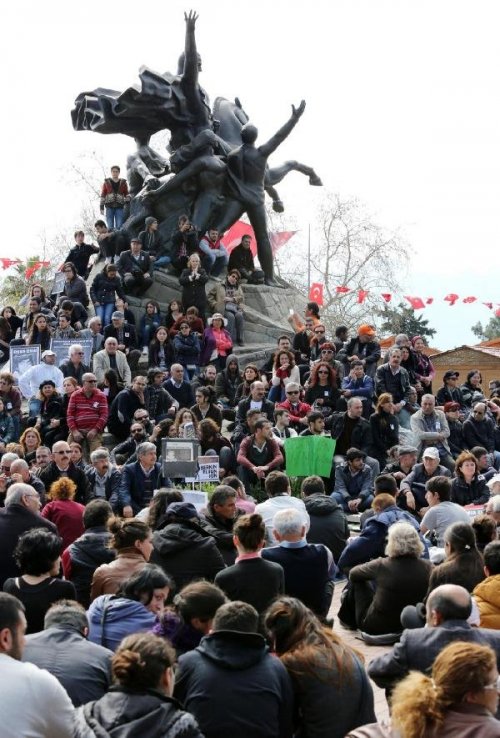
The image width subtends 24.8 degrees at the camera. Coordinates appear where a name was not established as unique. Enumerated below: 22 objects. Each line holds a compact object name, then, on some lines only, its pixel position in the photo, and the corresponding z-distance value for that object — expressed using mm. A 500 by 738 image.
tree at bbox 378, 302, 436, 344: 54428
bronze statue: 22859
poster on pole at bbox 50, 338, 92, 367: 18172
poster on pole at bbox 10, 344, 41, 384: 17953
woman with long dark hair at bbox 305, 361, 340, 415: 16500
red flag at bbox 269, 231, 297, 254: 42731
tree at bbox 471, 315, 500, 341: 75875
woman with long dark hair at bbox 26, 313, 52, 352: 18406
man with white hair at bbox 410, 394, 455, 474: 15172
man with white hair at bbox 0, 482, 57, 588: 8070
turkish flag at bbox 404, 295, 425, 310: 37434
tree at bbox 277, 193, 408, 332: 52406
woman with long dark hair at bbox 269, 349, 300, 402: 16906
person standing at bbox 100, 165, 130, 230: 23344
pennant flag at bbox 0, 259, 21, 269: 37897
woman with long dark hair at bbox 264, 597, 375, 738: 5215
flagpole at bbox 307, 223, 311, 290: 52562
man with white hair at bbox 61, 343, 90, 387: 16922
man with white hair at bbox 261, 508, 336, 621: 7441
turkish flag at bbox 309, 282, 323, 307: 40344
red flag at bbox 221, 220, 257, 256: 33125
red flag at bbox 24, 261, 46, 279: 37625
